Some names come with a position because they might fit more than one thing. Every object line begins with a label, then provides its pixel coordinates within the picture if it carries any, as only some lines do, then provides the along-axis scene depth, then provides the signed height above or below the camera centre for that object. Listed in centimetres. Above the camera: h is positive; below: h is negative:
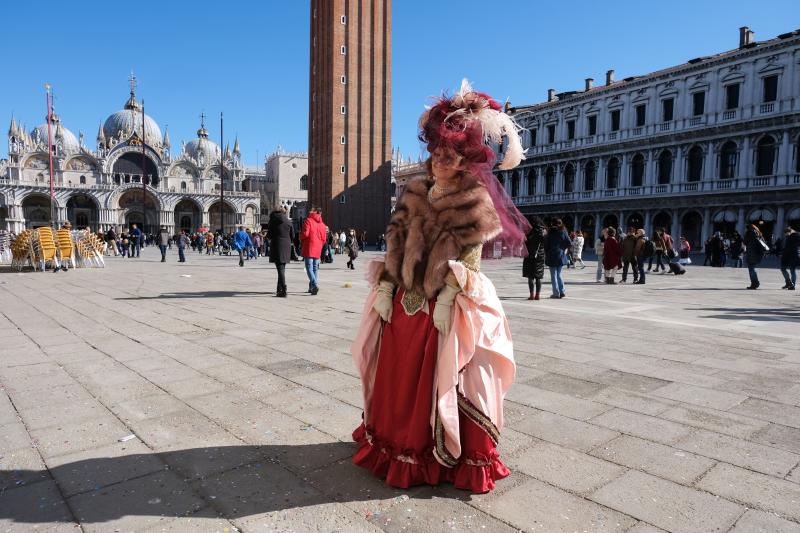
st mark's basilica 5488 +571
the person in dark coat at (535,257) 877 -37
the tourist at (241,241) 1789 -31
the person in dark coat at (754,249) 1111 -23
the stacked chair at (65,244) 1412 -38
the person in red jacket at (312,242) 895 -15
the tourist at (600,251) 1268 -36
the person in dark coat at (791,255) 1084 -35
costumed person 223 -38
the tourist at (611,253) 1216 -39
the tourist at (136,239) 2362 -37
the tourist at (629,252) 1254 -38
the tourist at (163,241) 2008 -37
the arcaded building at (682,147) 2612 +548
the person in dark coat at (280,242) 878 -16
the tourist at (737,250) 1985 -47
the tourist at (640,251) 1238 -34
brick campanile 4025 +1006
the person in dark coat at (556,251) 923 -27
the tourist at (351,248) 1611 -45
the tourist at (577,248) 1850 -43
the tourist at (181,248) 1942 -63
